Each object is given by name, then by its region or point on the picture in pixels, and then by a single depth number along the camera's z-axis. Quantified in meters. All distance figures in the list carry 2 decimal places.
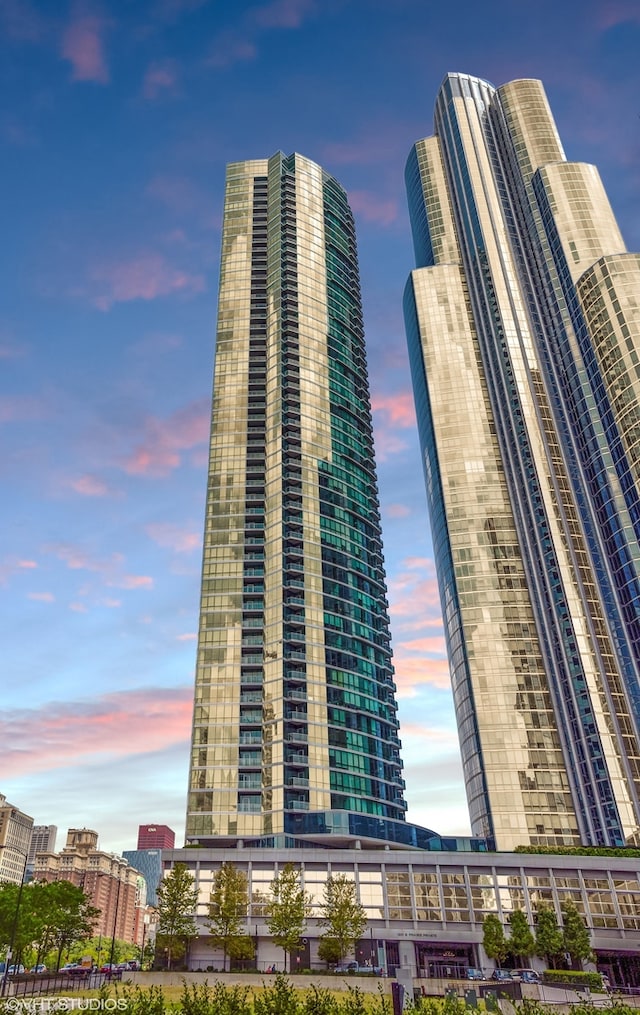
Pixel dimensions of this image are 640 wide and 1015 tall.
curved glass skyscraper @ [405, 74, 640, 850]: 150.12
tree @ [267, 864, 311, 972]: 83.44
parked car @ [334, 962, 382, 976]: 74.03
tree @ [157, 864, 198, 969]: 90.00
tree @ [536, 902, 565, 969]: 94.25
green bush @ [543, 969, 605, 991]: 67.00
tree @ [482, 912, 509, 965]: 94.12
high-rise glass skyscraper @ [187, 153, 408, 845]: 122.69
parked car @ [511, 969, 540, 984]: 75.26
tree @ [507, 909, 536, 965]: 94.19
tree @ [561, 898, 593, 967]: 93.88
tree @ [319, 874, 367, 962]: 85.56
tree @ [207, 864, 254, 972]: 87.31
